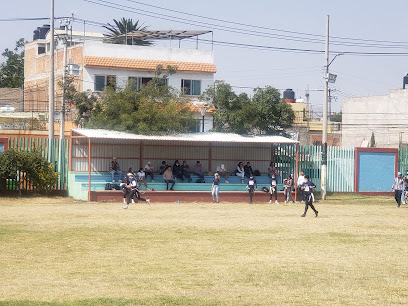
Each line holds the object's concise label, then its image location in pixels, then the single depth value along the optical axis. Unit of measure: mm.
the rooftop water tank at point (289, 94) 98750
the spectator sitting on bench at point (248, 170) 45066
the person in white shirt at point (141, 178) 41000
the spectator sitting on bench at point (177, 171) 43594
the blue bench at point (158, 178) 41188
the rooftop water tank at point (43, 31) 80250
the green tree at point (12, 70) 91562
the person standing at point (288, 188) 42312
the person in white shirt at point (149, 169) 42656
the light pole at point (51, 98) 41719
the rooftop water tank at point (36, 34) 80625
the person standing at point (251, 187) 40875
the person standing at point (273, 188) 41219
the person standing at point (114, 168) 41219
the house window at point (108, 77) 59000
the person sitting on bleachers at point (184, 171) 43938
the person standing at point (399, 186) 38062
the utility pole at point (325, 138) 44719
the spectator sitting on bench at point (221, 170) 45281
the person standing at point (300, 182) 41369
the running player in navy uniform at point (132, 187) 34028
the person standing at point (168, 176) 41656
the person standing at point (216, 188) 40581
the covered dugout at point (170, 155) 40312
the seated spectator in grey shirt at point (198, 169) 44125
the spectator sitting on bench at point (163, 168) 43725
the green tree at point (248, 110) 47094
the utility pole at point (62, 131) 41969
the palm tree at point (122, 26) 88188
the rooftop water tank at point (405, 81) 81250
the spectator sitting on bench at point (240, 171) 45094
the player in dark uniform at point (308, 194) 30469
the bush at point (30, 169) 38906
